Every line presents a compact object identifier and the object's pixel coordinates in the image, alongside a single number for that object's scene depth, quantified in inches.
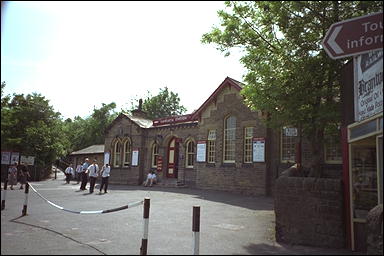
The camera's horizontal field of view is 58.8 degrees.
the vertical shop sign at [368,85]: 219.0
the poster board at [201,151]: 828.0
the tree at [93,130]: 2330.2
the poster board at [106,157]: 1160.2
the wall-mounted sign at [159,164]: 983.6
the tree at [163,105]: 2235.5
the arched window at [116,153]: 1151.0
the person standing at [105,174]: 696.3
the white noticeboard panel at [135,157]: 1050.7
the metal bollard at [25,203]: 317.2
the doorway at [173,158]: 973.2
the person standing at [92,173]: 693.0
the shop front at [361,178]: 253.4
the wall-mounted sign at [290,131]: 427.6
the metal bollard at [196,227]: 193.3
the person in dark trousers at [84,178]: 760.2
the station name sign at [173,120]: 930.5
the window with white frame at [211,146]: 821.4
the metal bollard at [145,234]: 219.6
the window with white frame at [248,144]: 737.0
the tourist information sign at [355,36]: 166.9
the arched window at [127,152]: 1112.2
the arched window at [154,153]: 1026.9
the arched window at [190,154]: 917.2
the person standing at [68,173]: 1083.8
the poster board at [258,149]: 692.1
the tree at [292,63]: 308.3
